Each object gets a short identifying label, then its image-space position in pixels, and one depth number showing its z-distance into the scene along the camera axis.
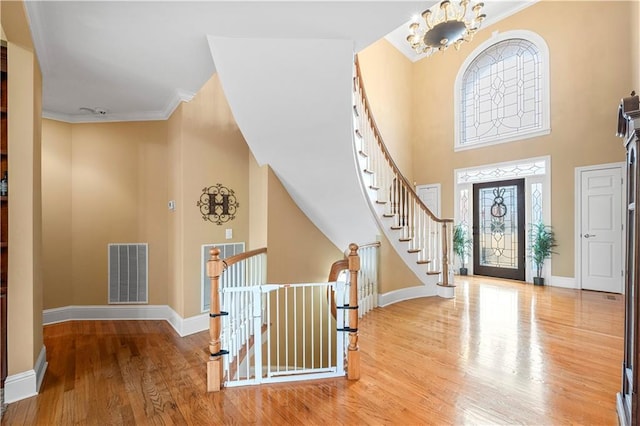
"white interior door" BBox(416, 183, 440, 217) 6.96
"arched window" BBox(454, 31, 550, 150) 5.63
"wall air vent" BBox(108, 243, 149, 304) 3.87
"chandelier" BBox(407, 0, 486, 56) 3.89
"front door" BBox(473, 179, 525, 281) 5.80
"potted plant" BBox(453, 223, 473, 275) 6.44
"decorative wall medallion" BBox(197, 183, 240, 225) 3.66
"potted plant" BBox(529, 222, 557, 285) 5.32
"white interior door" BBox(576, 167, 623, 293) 4.70
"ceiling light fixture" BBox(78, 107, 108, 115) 3.61
